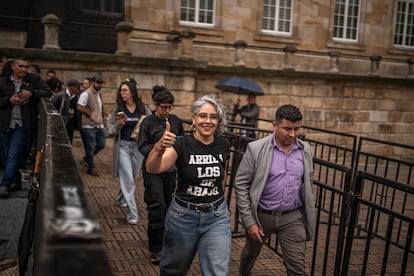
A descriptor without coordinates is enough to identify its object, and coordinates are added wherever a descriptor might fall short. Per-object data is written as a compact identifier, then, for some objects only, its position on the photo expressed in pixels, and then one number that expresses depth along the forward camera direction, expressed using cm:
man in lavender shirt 366
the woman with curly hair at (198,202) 330
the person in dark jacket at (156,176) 469
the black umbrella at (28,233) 356
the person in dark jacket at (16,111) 618
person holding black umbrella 1100
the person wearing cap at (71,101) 862
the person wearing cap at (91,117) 823
